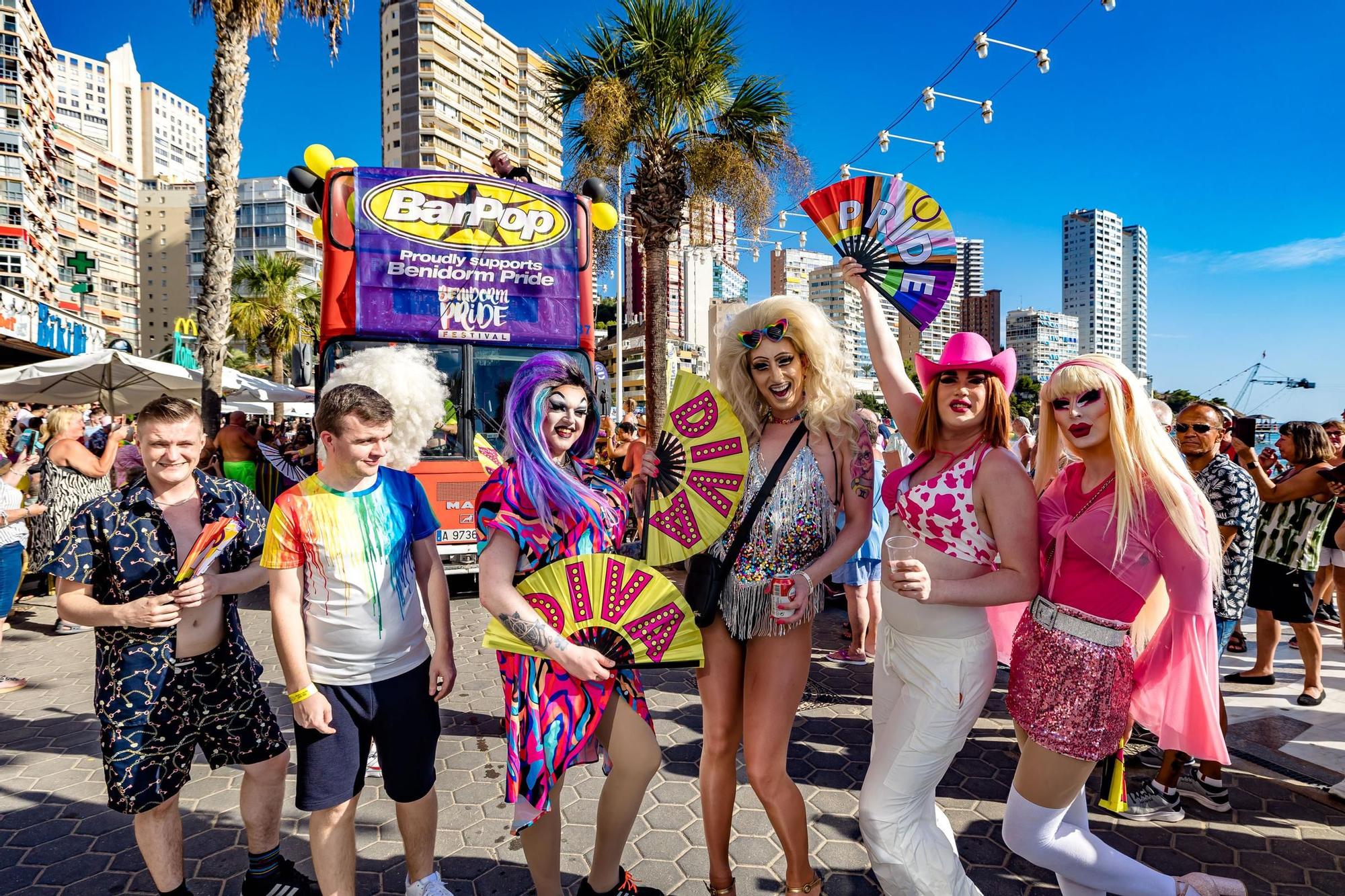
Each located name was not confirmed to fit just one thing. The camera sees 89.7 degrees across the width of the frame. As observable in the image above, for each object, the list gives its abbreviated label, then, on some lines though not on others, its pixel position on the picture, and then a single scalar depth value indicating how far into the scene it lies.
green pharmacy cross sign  13.97
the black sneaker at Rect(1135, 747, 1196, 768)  3.60
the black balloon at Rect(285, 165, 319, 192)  6.15
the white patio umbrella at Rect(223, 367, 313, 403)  11.85
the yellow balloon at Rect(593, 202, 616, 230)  7.40
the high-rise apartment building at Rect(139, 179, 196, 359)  93.00
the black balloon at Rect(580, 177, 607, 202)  7.05
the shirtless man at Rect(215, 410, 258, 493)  7.25
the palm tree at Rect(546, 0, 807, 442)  10.56
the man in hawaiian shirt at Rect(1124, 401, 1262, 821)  3.55
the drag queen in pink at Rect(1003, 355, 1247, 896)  1.96
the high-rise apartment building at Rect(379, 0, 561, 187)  72.62
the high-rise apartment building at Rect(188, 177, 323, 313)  73.12
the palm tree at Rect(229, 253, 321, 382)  29.69
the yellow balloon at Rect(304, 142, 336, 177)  6.18
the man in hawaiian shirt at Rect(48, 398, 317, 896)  2.20
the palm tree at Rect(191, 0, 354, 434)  9.88
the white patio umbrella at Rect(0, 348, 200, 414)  9.10
